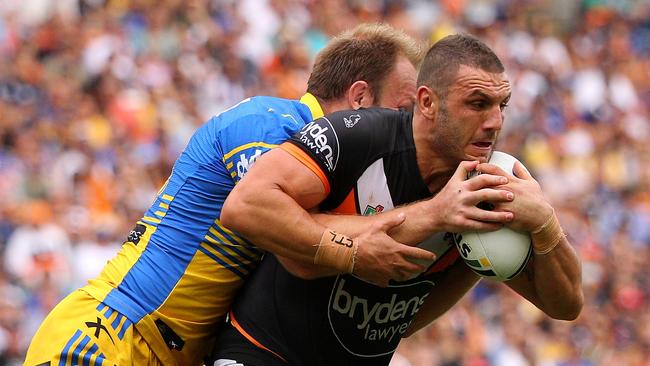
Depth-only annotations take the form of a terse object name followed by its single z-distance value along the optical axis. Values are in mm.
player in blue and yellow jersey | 10844
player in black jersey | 9727
